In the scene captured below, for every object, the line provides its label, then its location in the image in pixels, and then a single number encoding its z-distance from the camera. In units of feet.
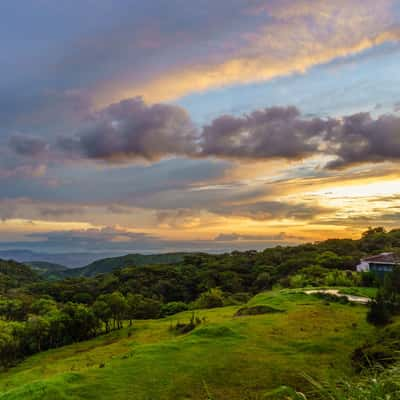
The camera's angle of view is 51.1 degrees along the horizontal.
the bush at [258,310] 132.25
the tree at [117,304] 186.60
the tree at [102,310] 186.91
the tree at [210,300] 223.30
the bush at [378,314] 102.94
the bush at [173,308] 229.68
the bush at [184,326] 143.02
